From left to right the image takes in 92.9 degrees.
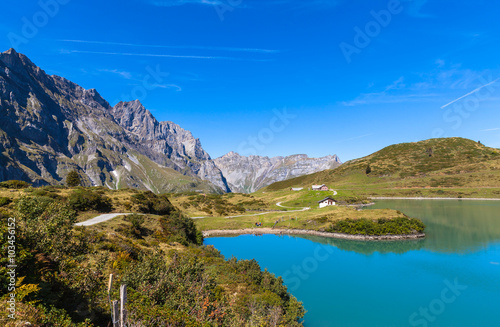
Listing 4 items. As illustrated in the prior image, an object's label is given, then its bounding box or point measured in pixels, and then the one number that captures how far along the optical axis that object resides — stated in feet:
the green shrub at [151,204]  178.09
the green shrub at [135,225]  118.43
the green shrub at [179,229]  137.28
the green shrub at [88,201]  133.18
